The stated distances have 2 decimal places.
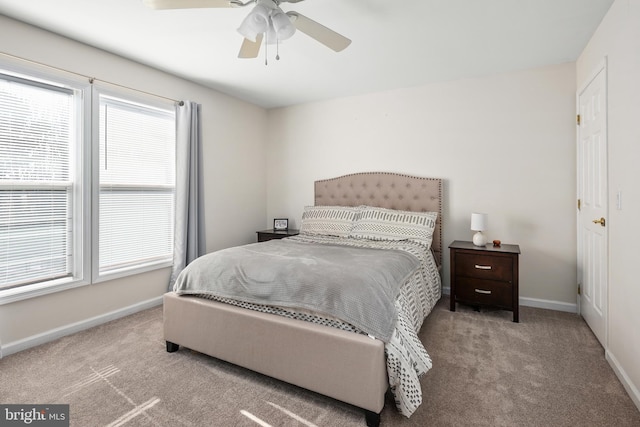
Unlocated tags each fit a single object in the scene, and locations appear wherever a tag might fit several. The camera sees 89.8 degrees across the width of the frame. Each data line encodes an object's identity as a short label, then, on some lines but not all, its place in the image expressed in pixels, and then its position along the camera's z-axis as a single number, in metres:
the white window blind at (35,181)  2.35
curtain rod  2.34
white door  2.29
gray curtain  3.45
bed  1.60
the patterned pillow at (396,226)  3.18
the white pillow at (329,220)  3.56
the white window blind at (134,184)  2.95
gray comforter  1.70
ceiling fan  1.79
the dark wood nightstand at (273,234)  4.14
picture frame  4.51
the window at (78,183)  2.39
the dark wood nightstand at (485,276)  2.87
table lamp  3.11
